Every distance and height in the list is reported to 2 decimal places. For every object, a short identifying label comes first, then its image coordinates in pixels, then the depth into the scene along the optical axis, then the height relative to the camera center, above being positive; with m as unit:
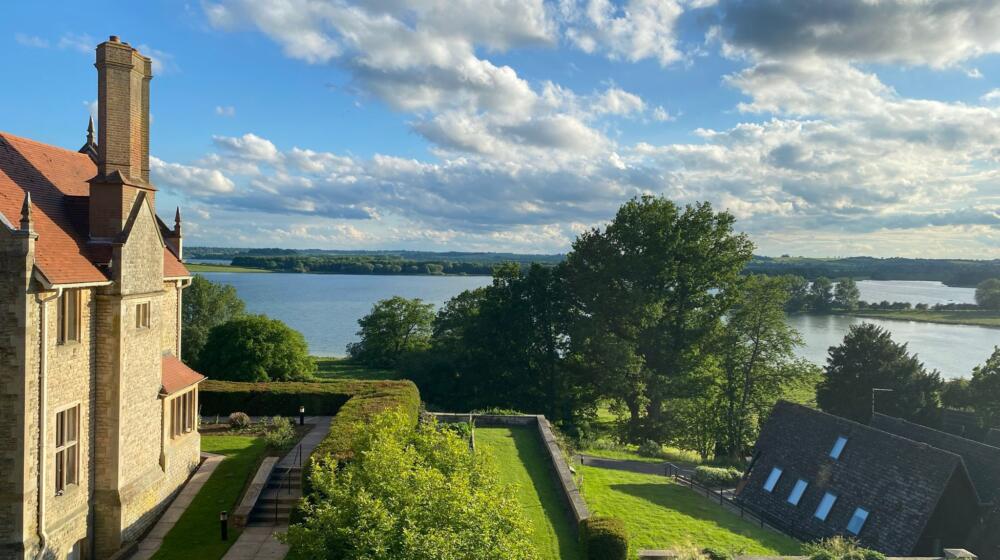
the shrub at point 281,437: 22.22 -7.10
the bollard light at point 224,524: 16.59 -7.73
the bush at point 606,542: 14.46 -6.93
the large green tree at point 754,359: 37.47 -6.01
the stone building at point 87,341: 12.60 -2.30
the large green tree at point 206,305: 57.59 -5.44
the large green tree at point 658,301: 36.19 -2.31
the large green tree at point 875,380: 34.62 -6.77
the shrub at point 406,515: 9.64 -4.57
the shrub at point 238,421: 26.89 -7.75
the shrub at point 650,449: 33.22 -10.67
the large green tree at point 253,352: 38.75 -6.71
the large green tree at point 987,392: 35.50 -7.43
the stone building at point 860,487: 19.06 -7.88
